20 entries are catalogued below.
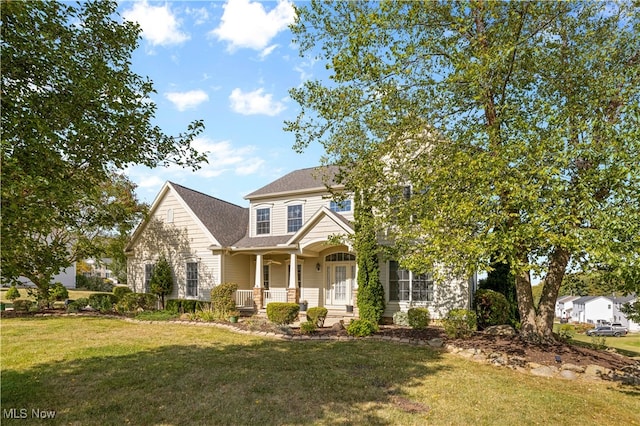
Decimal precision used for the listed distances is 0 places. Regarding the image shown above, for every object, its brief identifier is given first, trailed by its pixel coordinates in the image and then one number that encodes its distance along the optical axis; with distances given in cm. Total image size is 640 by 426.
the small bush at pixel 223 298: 1651
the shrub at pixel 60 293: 1998
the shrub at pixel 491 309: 1370
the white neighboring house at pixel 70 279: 3984
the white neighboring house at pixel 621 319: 5709
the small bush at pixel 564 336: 1163
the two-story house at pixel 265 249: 1673
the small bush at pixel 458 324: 1177
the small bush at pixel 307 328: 1259
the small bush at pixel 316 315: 1356
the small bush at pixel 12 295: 2177
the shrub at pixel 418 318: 1330
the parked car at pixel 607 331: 4331
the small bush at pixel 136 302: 1800
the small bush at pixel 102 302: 1830
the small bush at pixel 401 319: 1442
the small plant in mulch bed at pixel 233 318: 1468
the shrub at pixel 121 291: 2051
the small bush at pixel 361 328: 1207
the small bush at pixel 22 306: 1811
